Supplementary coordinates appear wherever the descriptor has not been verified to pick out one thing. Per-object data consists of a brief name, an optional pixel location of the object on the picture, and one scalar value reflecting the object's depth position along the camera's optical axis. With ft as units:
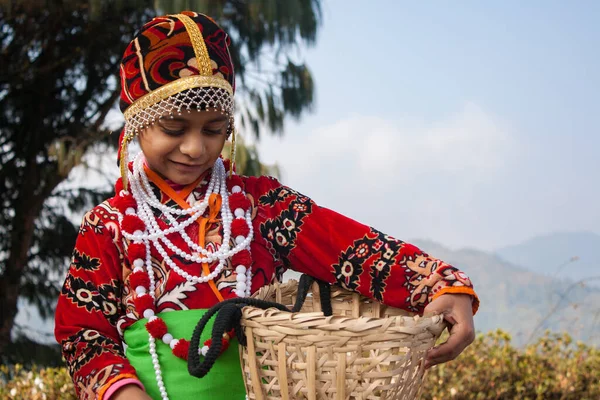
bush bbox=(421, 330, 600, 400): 10.50
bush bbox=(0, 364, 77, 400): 9.80
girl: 5.03
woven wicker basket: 3.80
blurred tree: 16.58
